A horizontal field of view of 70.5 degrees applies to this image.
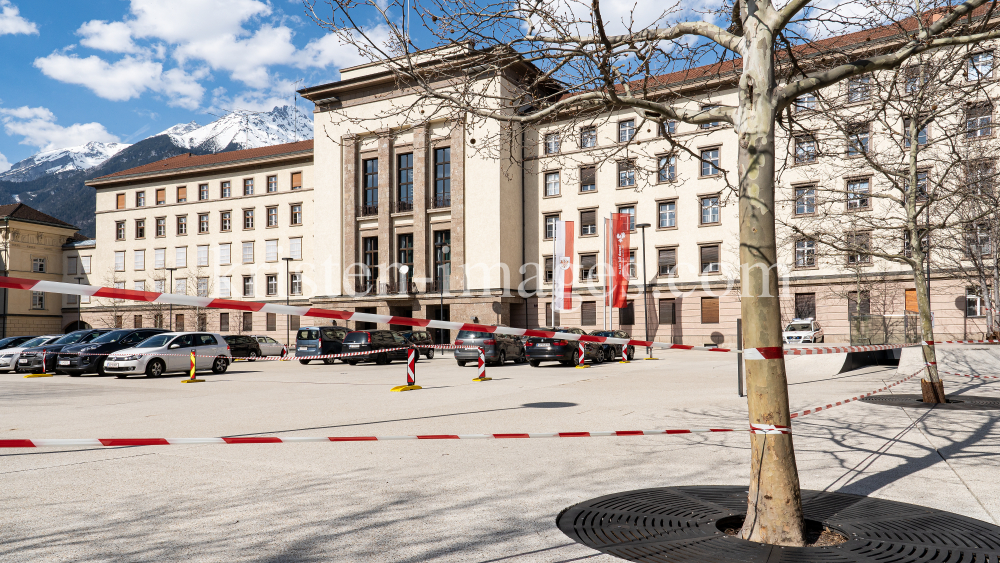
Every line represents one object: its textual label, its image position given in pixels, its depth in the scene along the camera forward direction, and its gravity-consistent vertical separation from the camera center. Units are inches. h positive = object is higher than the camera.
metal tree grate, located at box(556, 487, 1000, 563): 157.9 -56.6
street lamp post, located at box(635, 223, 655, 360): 1593.3 +5.3
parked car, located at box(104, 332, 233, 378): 833.5 -52.1
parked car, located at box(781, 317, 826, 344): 1342.3 -56.6
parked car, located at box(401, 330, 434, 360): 1430.0 -70.4
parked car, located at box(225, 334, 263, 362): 1338.6 -66.7
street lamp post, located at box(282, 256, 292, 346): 2159.1 +64.7
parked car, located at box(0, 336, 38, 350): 1109.7 -41.6
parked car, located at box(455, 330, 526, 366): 1065.5 -62.6
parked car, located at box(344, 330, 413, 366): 1176.2 -58.5
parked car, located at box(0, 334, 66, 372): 1010.7 -60.7
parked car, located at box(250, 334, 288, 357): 1520.9 -77.1
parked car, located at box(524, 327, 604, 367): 1005.8 -62.1
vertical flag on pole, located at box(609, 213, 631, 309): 1499.8 +101.0
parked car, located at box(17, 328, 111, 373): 949.2 -58.8
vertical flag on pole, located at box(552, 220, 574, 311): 1487.5 +83.3
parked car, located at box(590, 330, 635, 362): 1129.6 -71.3
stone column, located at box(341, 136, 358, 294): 2015.3 +277.3
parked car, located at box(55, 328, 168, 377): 887.1 -52.0
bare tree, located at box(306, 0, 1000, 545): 175.5 +74.3
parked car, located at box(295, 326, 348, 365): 1211.9 -54.2
